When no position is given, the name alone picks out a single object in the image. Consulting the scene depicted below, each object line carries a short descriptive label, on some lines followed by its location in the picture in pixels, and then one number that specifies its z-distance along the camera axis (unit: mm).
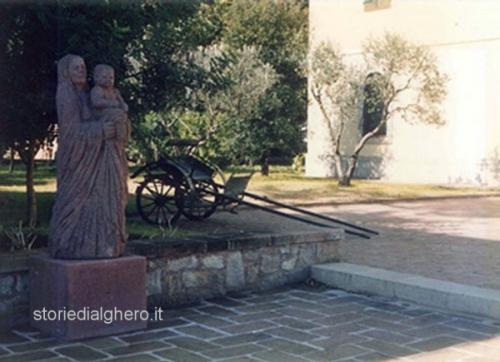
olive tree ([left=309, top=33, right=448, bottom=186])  17781
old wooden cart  8617
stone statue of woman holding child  4703
